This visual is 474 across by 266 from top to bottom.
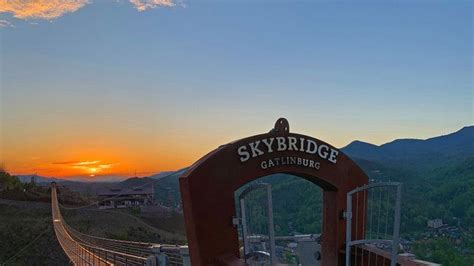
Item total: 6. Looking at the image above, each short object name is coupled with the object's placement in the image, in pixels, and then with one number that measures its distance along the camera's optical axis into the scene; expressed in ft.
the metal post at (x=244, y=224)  18.35
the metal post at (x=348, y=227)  20.21
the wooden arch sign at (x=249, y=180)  19.08
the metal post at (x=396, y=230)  17.30
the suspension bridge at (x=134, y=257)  22.07
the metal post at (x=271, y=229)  17.02
